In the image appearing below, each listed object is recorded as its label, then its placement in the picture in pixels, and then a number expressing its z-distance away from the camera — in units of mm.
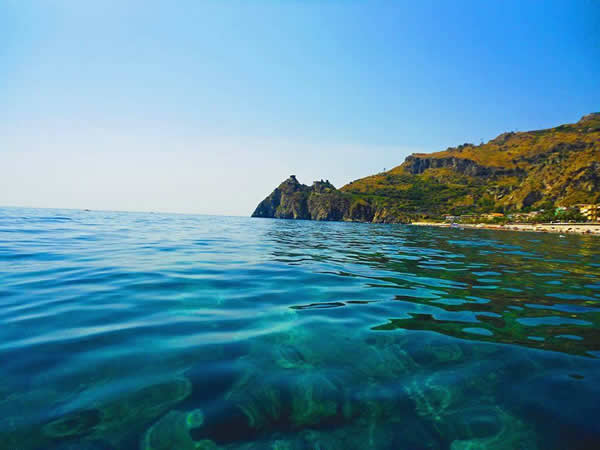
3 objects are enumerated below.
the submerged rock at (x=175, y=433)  2713
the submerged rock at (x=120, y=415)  2795
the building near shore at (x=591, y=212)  114250
